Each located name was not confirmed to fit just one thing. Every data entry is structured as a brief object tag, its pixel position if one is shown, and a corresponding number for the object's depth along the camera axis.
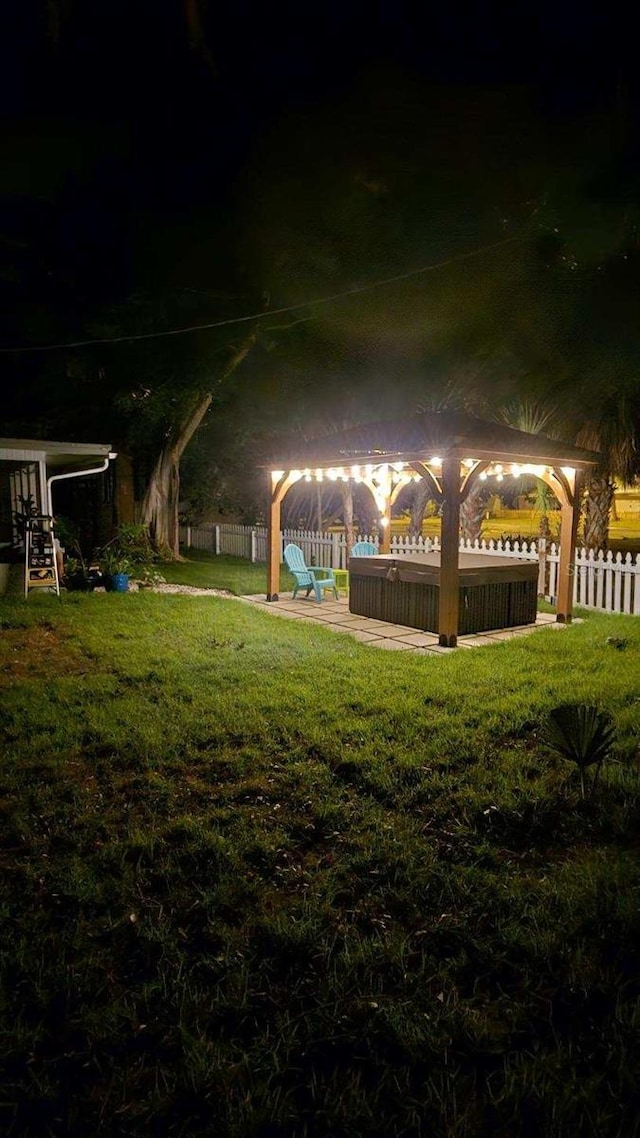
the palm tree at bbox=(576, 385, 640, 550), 12.91
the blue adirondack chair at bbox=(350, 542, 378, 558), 12.07
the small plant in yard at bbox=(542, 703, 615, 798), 3.71
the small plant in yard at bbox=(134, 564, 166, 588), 13.02
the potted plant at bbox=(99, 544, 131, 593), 12.09
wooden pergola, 7.89
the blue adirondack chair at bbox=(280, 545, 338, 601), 11.02
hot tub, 8.51
